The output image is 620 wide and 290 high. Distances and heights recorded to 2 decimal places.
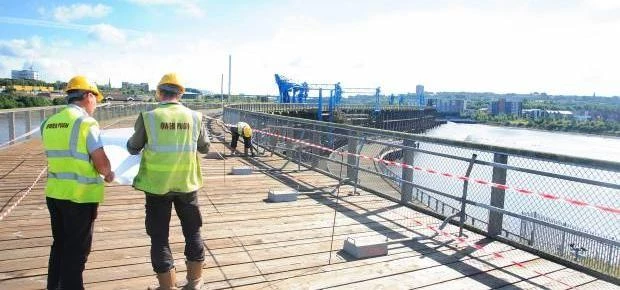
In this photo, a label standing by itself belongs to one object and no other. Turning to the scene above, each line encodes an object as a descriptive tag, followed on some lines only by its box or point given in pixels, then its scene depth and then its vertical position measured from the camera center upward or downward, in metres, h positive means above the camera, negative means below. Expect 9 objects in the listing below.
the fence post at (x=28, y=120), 14.40 -0.94
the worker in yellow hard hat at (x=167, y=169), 3.64 -0.60
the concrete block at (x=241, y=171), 10.70 -1.70
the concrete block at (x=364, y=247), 5.14 -1.65
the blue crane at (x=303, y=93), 57.85 +1.20
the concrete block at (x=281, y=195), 7.91 -1.67
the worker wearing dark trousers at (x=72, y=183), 3.33 -0.67
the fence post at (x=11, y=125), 13.21 -1.05
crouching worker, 13.27 -1.11
